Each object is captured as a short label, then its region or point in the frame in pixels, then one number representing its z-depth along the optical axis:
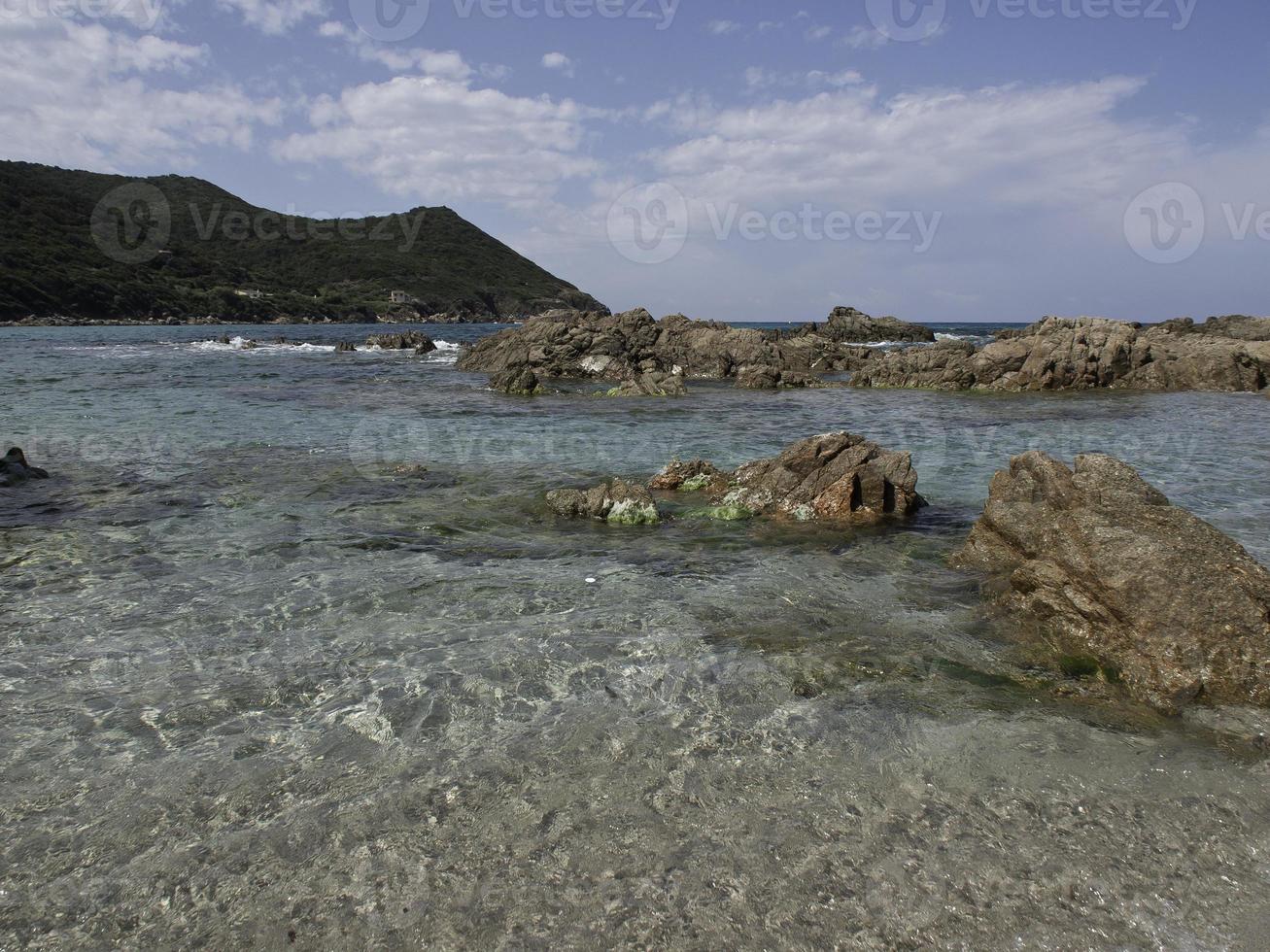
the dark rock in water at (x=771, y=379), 40.03
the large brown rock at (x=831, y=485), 11.93
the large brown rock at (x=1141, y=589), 5.92
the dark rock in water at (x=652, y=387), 35.41
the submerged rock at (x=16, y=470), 12.20
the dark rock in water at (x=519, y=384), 34.88
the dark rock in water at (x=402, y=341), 68.19
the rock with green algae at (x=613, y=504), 11.48
